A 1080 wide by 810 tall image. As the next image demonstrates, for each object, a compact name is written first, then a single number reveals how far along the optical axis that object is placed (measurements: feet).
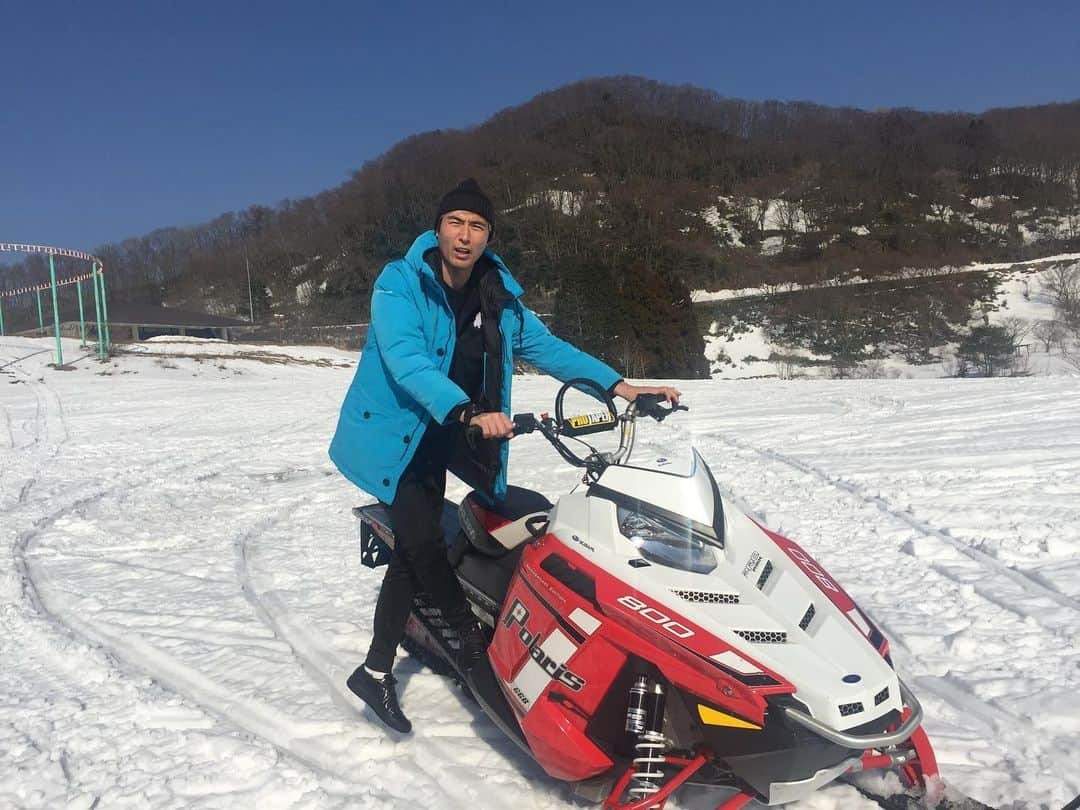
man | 8.91
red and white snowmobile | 6.53
